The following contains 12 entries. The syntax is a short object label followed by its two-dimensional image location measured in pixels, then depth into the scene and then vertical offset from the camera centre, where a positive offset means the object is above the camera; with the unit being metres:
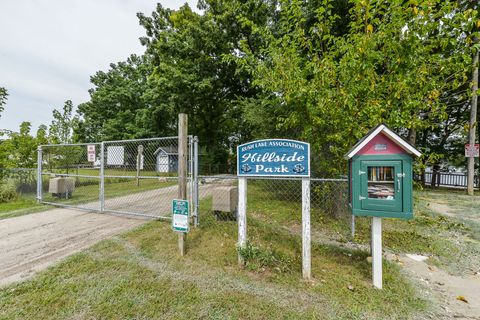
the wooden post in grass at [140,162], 6.94 +0.04
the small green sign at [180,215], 3.42 -0.83
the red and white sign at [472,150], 10.55 +0.69
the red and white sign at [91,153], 6.62 +0.31
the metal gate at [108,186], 5.84 -0.99
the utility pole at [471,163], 10.62 +0.06
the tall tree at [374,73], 3.47 +1.61
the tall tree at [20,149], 8.57 +0.56
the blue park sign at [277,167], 2.89 -0.05
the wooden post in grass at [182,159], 3.59 +0.07
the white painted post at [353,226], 4.49 -1.32
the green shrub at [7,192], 7.92 -1.11
